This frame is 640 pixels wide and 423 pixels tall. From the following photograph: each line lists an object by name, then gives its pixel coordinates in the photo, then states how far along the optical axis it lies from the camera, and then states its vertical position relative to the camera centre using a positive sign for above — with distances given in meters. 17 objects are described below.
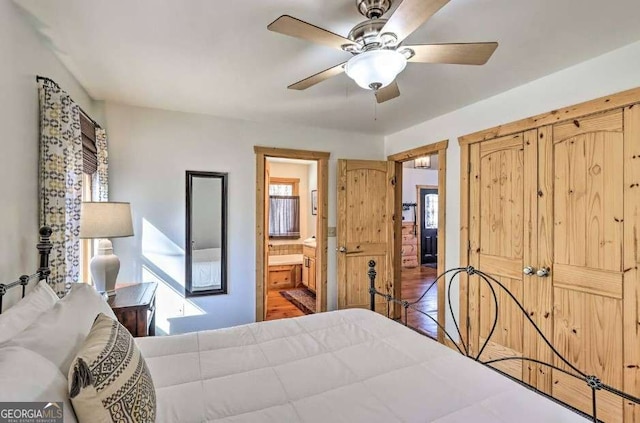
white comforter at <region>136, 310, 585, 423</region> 1.11 -0.70
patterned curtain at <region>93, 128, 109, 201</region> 2.88 +0.35
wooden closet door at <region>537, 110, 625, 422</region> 2.12 -0.26
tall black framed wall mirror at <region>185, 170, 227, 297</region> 3.48 -0.26
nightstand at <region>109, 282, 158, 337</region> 2.25 -0.69
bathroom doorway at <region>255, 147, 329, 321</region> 3.78 -0.39
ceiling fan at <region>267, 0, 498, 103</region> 1.47 +0.82
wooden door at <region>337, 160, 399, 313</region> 4.14 -0.22
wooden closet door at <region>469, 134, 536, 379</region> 2.72 -0.24
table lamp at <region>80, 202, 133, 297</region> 2.26 -0.14
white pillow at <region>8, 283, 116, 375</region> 0.98 -0.40
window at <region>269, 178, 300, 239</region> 6.78 +0.04
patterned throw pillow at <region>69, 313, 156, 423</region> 0.83 -0.47
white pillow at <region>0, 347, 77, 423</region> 0.74 -0.42
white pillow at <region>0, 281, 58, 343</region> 1.05 -0.37
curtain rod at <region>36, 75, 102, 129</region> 1.87 +0.77
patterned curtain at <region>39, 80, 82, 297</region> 1.83 +0.20
